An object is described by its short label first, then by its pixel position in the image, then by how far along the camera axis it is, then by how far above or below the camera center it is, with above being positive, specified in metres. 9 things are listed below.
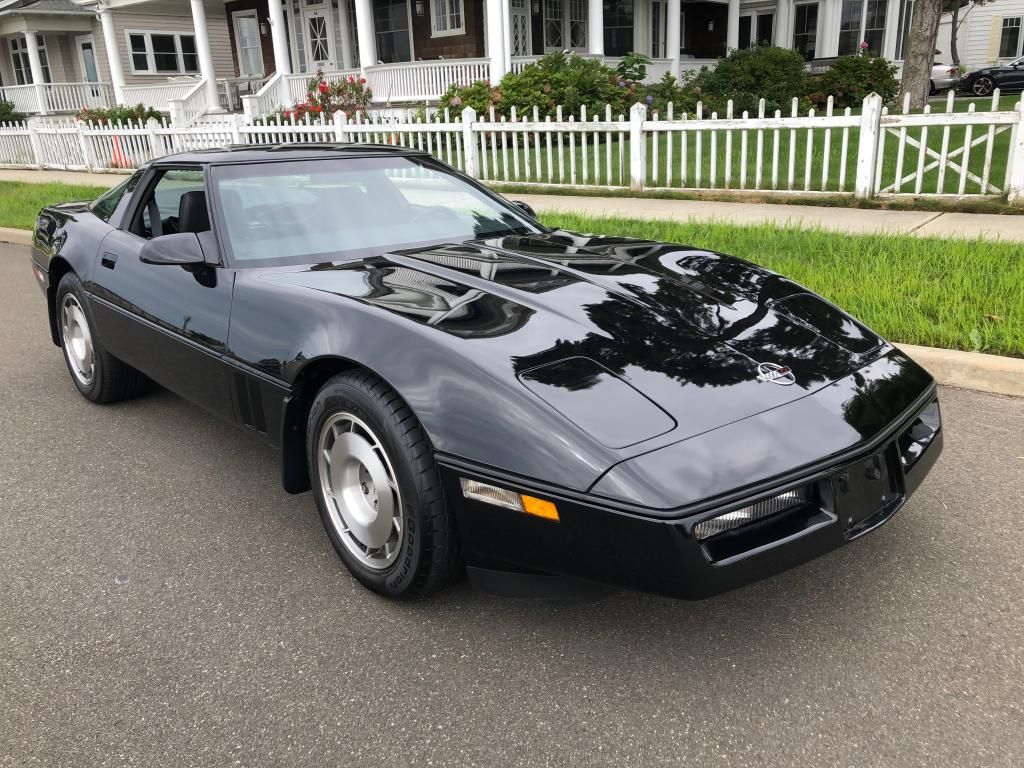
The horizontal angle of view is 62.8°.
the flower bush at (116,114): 22.98 -0.14
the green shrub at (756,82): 19.58 -0.03
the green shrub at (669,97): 18.02 -0.25
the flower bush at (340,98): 20.12 +0.03
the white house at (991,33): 35.38 +1.53
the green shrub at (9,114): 28.14 -0.02
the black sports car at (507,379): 2.16 -0.85
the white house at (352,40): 20.70 +1.57
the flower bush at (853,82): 21.33 -0.12
